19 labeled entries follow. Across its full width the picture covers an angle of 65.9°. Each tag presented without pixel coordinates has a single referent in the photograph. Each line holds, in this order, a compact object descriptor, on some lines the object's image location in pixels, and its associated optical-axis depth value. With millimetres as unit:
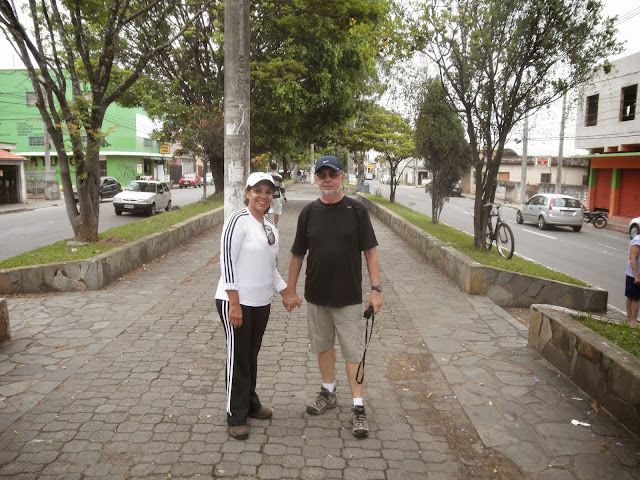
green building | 38000
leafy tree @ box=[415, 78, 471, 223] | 11047
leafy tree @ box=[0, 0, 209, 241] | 8648
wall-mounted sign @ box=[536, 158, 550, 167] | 38062
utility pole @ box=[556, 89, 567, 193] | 28069
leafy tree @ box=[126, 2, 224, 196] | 18969
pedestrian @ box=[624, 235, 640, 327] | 5957
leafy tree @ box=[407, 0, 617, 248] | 8492
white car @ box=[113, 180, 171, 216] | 20281
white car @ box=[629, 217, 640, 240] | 16233
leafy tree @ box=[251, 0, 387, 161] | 16891
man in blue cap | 3531
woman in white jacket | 3326
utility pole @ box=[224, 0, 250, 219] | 6777
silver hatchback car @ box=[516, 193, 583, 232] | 19766
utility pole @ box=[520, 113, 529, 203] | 31500
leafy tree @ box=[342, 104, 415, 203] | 22281
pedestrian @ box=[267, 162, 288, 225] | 11284
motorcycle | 22344
